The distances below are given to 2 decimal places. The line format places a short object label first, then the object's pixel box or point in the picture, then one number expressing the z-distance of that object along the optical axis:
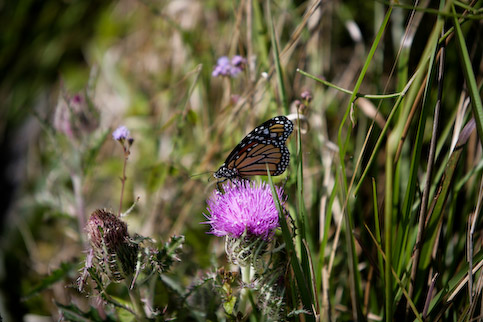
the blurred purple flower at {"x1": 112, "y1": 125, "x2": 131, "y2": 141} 1.01
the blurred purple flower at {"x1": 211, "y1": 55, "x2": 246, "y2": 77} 1.05
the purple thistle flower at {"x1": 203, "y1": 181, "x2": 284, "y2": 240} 0.96
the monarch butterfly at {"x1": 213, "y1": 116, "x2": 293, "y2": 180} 1.00
